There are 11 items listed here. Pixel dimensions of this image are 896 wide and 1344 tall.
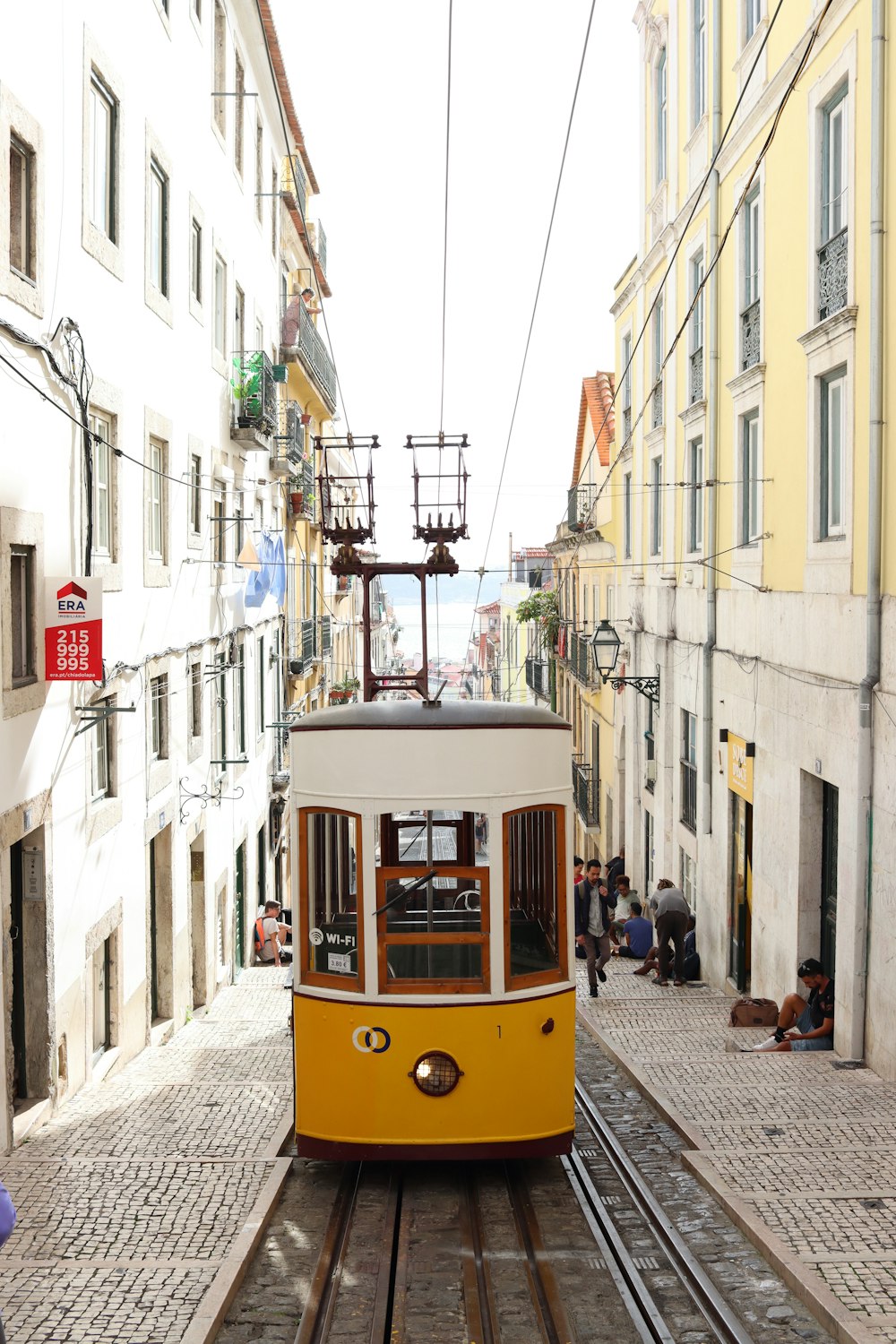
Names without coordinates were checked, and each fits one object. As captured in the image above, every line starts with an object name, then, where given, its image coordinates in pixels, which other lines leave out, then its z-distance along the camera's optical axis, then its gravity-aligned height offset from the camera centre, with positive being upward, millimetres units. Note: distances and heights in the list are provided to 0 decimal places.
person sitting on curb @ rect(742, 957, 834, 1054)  10812 -3276
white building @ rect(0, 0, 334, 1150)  8930 +874
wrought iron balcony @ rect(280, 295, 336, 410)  25109 +5344
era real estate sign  9039 -87
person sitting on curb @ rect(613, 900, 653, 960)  16656 -3947
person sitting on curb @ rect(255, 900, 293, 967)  18859 -4529
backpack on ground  11930 -3514
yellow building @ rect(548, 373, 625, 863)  27125 +0
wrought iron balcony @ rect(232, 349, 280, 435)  18438 +3066
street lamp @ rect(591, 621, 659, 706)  20172 -993
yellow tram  7320 -1795
